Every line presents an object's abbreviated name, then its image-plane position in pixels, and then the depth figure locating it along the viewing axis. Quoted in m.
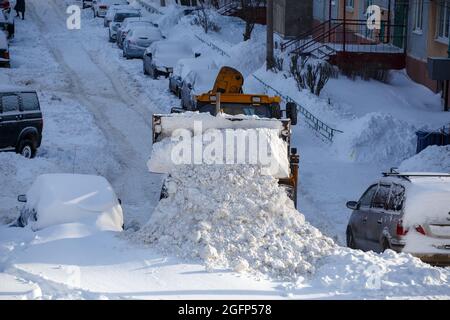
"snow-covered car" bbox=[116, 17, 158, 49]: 39.69
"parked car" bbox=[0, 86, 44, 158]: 20.28
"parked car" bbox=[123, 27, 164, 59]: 37.66
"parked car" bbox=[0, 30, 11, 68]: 34.85
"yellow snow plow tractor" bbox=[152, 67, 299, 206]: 14.41
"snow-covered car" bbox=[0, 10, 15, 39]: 43.14
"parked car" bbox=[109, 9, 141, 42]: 43.11
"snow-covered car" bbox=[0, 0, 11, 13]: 50.06
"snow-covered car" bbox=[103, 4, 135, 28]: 46.81
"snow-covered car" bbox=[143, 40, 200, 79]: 32.59
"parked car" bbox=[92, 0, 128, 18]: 54.06
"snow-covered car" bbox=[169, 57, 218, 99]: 28.41
